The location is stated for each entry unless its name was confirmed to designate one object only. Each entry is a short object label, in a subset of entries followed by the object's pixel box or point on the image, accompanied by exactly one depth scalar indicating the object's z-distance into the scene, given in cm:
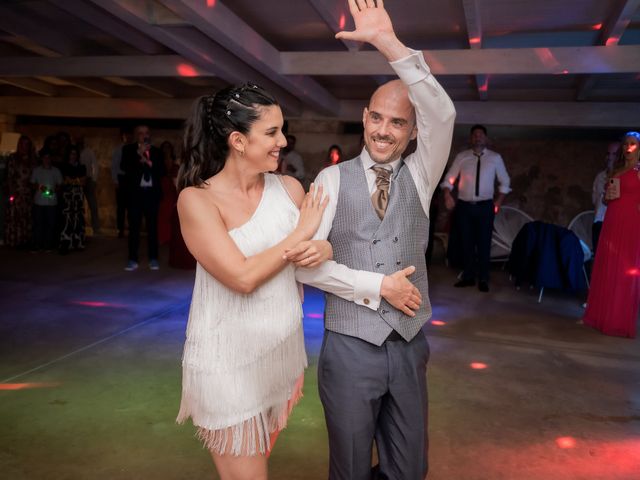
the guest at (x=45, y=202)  723
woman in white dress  138
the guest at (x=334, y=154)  739
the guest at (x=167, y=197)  816
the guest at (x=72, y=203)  741
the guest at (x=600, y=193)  563
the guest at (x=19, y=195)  745
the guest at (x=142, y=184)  591
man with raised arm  147
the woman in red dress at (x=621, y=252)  423
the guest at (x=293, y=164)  788
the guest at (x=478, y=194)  577
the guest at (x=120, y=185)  736
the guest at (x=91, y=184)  927
